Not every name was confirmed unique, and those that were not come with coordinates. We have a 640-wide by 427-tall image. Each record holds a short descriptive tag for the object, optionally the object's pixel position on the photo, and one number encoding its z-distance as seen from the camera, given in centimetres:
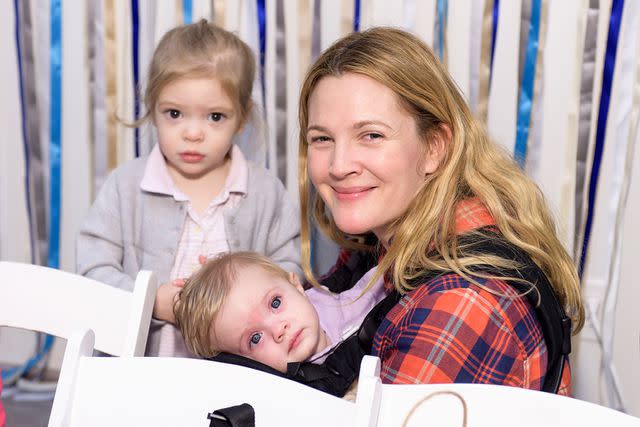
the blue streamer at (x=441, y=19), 211
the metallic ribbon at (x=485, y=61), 210
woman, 118
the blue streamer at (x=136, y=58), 227
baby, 152
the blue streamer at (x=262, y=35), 220
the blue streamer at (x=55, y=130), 232
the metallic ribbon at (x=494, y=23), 210
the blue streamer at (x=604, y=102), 204
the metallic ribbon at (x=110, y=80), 229
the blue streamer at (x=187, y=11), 222
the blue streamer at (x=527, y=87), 209
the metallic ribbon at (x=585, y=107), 206
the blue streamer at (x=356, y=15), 214
